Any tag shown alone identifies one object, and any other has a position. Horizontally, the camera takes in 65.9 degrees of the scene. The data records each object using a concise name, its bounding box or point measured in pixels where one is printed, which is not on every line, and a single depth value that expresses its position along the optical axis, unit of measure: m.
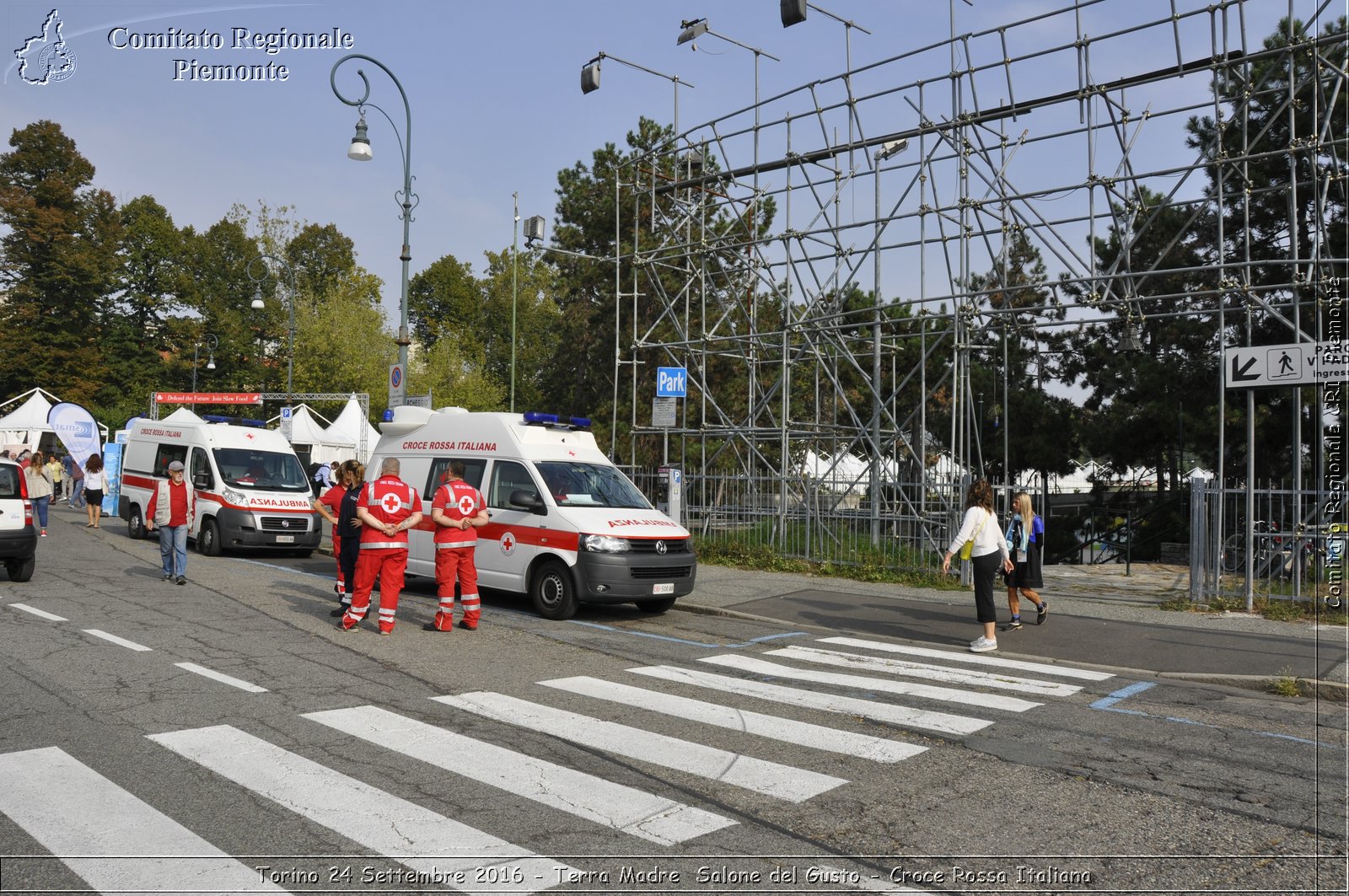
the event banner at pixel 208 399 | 33.16
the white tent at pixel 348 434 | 33.44
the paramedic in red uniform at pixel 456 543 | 10.11
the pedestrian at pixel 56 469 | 26.64
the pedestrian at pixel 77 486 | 29.98
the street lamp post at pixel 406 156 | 17.58
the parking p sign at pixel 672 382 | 17.22
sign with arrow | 11.73
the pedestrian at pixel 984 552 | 10.23
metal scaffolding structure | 13.41
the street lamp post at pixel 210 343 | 57.32
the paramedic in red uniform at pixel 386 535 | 9.79
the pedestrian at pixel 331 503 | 12.35
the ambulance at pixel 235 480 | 17.34
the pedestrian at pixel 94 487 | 22.88
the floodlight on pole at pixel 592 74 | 20.17
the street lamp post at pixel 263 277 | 62.13
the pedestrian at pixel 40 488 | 19.64
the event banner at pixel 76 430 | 31.31
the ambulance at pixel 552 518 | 11.20
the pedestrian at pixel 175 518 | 13.27
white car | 12.52
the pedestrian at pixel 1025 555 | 11.38
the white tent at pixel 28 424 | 34.09
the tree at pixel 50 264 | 52.16
